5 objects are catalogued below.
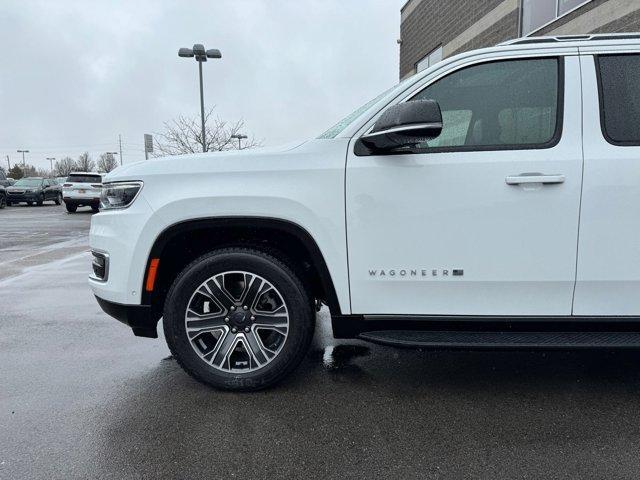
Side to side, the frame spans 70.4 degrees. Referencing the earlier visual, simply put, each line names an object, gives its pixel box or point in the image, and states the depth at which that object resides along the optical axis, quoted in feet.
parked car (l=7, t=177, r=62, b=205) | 82.79
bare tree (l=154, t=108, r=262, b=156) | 72.64
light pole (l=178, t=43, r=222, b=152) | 43.67
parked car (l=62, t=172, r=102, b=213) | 63.21
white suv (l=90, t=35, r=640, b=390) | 8.16
